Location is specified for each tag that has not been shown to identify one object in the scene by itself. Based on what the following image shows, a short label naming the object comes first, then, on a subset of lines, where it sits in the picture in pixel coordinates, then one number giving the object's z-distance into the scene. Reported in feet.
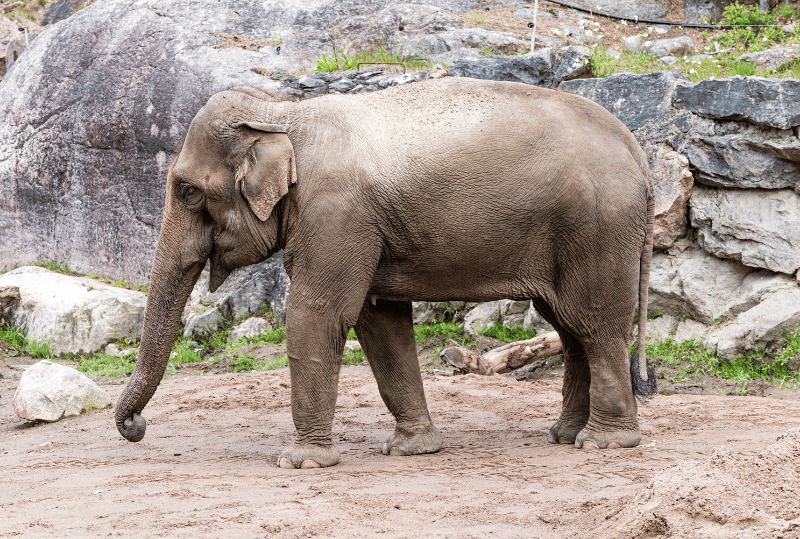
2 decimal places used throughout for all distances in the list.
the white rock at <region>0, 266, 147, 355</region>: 69.51
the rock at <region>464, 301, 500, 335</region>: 62.90
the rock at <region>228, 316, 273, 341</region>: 67.51
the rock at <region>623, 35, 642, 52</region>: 72.79
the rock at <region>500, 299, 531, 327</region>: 62.54
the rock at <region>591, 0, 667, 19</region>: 81.41
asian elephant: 34.32
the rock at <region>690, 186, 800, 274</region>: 54.54
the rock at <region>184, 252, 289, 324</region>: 69.31
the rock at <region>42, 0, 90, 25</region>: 104.32
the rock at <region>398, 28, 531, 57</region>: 70.90
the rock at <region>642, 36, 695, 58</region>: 70.09
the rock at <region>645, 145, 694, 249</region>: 57.31
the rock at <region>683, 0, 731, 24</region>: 80.59
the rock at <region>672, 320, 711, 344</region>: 56.65
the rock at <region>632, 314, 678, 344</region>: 57.93
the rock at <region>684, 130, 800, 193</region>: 54.80
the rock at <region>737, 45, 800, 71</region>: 59.82
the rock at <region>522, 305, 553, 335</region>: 61.05
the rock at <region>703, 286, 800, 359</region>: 52.06
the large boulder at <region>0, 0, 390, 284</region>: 76.64
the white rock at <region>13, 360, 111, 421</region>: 47.91
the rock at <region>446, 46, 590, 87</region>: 63.10
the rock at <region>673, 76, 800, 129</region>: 54.19
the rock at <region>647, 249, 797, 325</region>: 55.62
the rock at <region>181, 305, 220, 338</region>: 69.72
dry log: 55.31
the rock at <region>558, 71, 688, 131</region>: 58.59
